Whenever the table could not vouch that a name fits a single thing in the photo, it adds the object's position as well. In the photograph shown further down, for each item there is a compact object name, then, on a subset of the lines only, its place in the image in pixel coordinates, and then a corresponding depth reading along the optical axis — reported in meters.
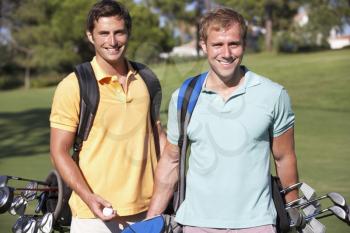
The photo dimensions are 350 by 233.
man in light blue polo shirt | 5.34
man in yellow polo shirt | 6.06
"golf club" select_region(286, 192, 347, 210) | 5.71
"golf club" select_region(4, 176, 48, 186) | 6.40
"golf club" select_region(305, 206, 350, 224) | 5.74
